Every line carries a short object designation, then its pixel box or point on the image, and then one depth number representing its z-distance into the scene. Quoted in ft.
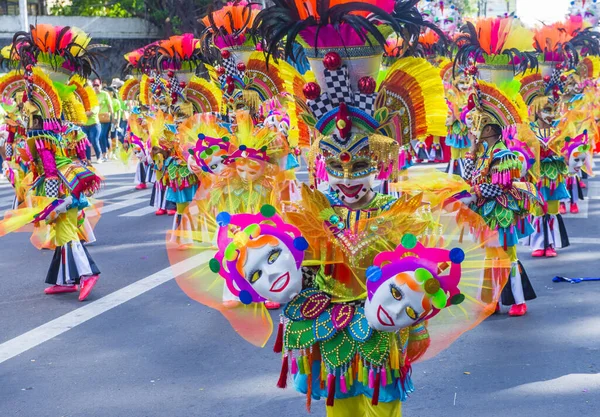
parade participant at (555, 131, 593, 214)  33.24
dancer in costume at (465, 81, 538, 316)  21.12
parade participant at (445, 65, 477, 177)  47.70
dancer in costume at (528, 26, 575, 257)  31.01
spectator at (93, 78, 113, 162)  66.44
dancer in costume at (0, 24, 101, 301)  25.12
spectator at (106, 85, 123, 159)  72.43
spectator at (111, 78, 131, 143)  72.79
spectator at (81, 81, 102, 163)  63.57
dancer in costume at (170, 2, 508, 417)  11.65
